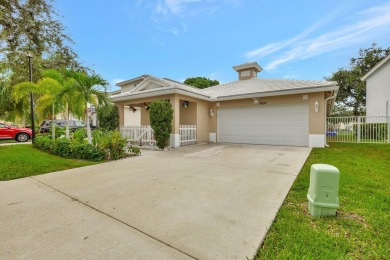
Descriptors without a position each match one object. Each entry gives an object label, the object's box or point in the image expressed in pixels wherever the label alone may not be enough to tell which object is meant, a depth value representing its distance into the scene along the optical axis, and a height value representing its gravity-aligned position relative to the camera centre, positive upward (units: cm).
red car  1299 -35
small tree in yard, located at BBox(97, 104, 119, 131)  1239 +62
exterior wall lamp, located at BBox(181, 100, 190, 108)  1159 +136
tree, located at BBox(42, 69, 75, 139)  755 +153
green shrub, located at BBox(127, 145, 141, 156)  795 -96
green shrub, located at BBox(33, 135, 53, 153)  856 -74
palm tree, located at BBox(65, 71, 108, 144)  732 +143
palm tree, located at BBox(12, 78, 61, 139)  865 +169
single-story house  990 +95
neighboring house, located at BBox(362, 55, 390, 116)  1507 +290
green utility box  262 -86
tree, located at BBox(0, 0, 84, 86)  1377 +686
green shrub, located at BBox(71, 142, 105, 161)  697 -90
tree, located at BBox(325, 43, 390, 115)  2239 +574
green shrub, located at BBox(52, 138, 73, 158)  752 -80
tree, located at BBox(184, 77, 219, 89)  3003 +686
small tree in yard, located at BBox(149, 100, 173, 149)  934 +31
